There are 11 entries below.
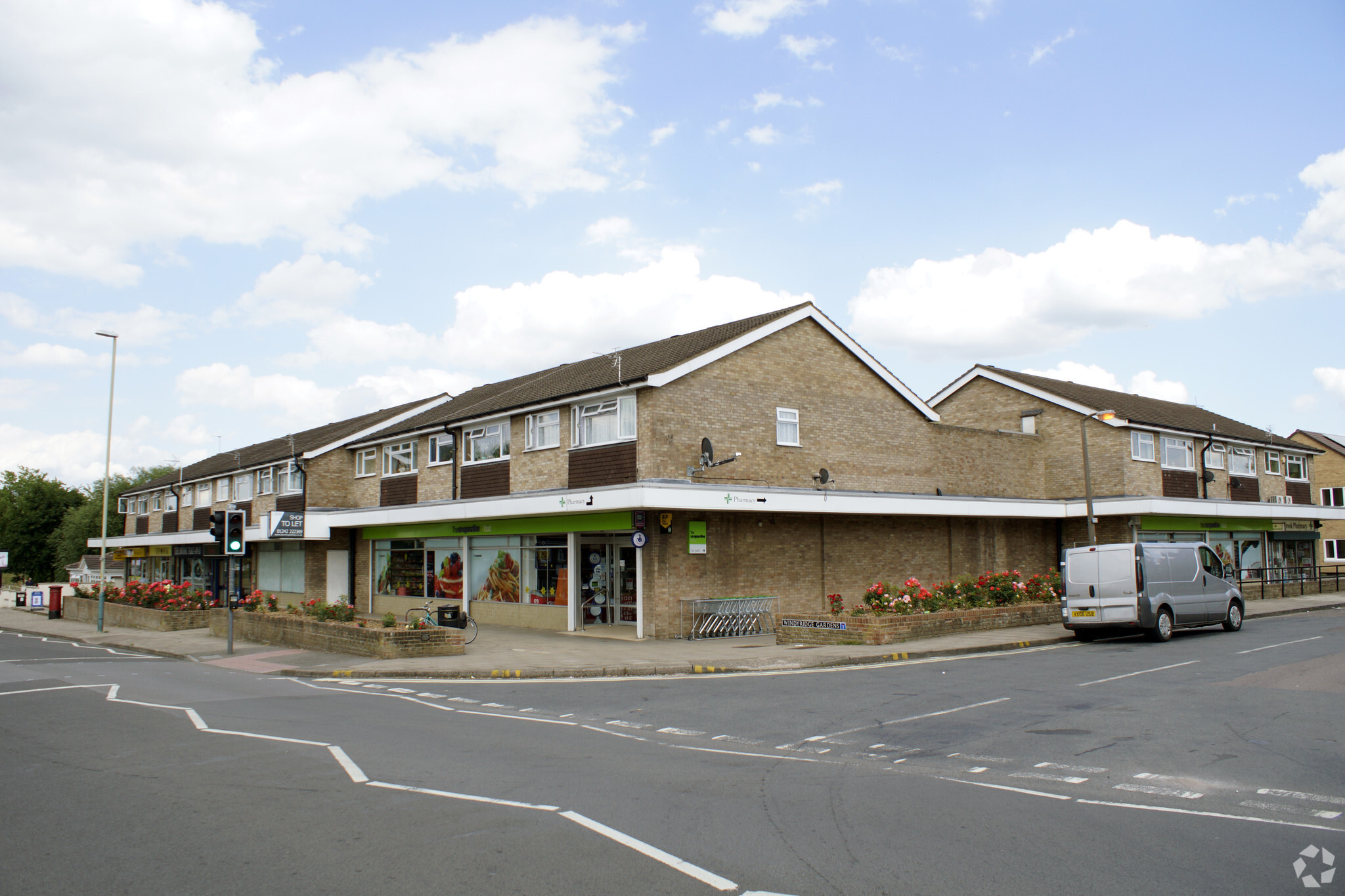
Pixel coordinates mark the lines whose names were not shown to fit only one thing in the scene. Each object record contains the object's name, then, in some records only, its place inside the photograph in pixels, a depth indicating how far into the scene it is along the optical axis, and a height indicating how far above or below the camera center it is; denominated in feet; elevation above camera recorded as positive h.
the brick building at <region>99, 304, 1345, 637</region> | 67.41 +4.67
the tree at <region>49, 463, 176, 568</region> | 231.71 +4.99
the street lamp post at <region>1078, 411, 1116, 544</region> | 75.97 +4.77
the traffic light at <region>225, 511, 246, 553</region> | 61.62 +1.11
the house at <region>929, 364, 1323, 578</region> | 103.76 +8.57
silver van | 60.54 -3.84
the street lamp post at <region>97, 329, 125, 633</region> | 91.50 +8.97
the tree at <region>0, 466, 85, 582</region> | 243.19 +8.04
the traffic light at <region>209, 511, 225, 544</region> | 61.41 +1.52
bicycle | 64.91 -5.76
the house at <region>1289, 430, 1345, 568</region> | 171.32 +12.07
